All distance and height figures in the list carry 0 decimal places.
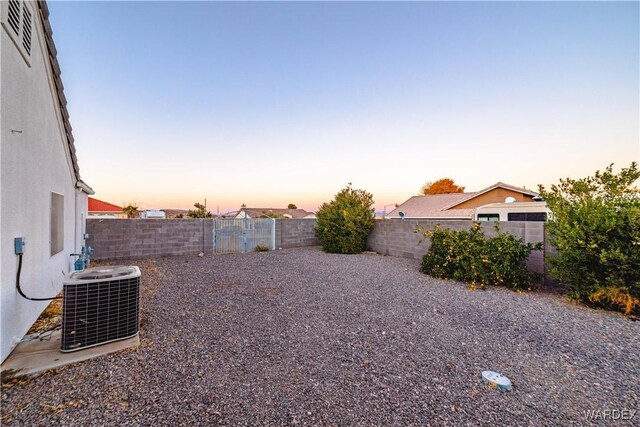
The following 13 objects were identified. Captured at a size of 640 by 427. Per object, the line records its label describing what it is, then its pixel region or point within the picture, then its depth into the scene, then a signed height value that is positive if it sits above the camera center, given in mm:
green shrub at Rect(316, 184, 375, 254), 10859 -287
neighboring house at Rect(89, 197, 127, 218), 21995 +318
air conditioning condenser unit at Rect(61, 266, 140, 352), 2379 -935
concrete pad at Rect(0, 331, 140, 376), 2221 -1366
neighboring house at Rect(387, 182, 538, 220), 18234 +1159
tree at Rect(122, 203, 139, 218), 21469 +300
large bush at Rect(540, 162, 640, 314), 3959 -326
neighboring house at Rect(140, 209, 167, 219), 22156 -98
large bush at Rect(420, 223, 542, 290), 5500 -994
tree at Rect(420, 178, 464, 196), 36494 +4223
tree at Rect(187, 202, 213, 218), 17234 +89
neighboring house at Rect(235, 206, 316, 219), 33375 +396
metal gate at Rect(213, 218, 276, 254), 10969 -931
